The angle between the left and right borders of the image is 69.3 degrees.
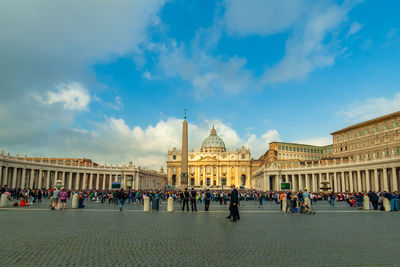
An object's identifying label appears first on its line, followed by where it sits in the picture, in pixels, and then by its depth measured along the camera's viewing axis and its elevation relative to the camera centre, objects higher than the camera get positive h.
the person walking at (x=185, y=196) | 19.66 -1.07
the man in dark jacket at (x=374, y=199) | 20.89 -1.30
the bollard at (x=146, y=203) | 18.75 -1.48
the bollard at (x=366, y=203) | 21.77 -1.66
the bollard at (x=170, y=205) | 18.81 -1.61
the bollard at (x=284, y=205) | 19.51 -1.64
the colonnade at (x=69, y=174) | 50.69 +1.47
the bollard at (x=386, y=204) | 19.65 -1.56
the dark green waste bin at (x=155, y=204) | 19.31 -1.58
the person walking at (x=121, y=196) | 19.17 -1.07
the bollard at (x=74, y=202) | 20.58 -1.56
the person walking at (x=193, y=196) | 19.39 -1.09
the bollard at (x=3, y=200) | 20.50 -1.44
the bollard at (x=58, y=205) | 19.04 -1.65
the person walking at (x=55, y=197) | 18.52 -1.10
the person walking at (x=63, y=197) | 18.64 -1.10
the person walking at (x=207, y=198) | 19.17 -1.17
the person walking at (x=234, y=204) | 12.97 -1.06
